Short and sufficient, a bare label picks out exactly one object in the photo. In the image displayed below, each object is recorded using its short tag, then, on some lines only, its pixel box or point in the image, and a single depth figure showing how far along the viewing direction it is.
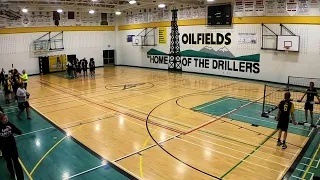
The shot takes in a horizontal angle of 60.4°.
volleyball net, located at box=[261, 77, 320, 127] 11.87
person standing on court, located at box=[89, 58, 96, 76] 26.46
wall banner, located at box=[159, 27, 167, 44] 29.01
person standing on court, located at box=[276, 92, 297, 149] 8.87
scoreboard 22.95
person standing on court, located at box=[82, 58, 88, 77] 26.12
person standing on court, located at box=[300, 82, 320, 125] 11.37
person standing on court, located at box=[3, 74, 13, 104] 15.45
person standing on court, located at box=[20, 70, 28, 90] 17.04
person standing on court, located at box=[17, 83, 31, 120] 12.24
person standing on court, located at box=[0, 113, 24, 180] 6.84
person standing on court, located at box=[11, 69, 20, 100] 15.59
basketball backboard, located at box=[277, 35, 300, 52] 19.38
